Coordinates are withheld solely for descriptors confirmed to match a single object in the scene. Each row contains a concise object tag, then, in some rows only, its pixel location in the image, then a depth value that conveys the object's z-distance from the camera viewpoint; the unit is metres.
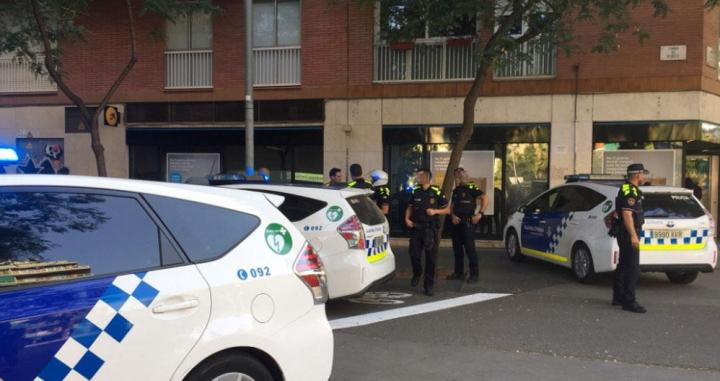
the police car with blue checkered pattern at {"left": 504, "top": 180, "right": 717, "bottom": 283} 8.51
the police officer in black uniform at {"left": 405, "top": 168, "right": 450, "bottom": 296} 8.44
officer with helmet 9.58
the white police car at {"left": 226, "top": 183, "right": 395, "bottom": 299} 6.89
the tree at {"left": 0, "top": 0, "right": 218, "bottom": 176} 10.62
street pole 11.30
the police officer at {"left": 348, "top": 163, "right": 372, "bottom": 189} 9.34
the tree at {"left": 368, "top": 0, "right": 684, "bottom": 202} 9.16
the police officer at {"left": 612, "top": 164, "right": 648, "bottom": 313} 7.27
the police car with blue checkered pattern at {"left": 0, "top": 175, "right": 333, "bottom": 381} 2.78
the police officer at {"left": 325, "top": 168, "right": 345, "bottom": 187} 10.64
